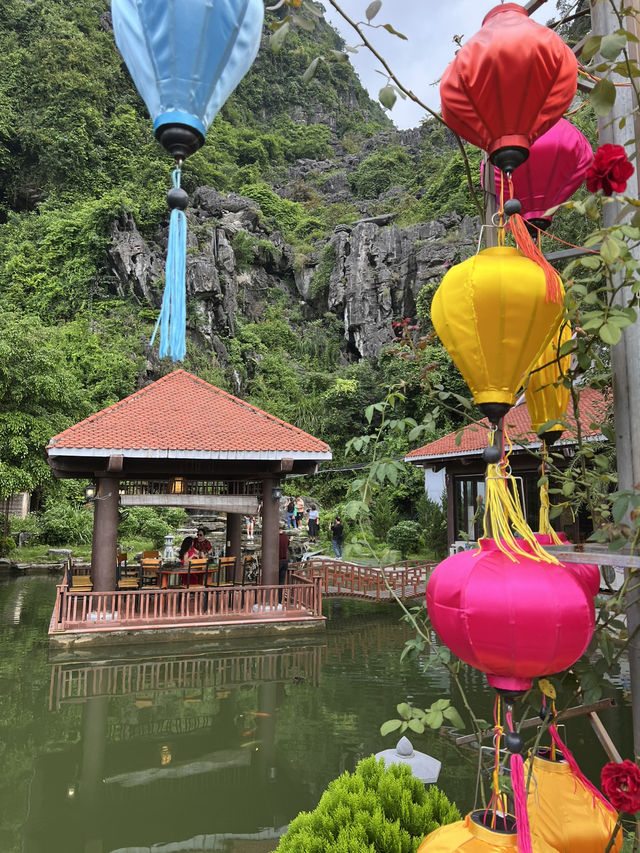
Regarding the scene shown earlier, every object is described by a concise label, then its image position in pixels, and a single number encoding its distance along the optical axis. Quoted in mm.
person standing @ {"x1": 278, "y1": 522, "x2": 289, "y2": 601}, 11688
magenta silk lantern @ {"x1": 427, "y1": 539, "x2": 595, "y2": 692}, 1468
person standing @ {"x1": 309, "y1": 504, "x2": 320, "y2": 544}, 20172
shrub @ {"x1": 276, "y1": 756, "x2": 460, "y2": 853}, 2439
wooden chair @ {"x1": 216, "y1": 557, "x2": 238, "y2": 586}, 11609
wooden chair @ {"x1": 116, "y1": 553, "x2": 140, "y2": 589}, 10289
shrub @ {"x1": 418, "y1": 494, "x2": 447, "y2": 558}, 17672
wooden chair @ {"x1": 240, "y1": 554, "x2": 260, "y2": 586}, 13830
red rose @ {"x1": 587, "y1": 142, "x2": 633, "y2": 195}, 1526
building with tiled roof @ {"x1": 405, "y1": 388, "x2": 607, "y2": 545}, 11918
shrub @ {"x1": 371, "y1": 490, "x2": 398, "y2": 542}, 19781
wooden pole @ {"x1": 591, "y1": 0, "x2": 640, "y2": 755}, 1674
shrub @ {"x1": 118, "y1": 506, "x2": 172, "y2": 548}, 20906
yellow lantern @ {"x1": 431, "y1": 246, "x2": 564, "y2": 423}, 1584
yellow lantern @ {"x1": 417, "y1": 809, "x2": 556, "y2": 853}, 1484
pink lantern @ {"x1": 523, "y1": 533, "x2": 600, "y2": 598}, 1659
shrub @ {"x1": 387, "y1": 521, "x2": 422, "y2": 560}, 18266
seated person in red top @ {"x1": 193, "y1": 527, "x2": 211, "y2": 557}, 12547
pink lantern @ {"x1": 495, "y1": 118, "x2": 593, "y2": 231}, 2160
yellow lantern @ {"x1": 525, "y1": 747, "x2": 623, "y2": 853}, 1637
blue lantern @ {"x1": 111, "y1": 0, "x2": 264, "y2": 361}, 2119
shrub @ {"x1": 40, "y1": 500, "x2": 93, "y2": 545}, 20219
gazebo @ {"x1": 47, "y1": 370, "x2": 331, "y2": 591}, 9656
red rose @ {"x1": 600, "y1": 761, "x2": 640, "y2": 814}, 1356
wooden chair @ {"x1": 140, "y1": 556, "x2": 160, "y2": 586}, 10790
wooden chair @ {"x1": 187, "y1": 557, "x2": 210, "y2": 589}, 10828
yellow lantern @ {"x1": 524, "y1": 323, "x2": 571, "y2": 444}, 1966
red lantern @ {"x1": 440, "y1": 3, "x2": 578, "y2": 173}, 1621
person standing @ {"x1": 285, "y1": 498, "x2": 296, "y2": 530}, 22764
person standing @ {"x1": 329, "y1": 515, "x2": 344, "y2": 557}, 17141
